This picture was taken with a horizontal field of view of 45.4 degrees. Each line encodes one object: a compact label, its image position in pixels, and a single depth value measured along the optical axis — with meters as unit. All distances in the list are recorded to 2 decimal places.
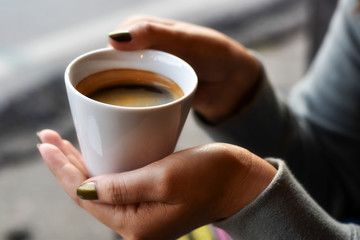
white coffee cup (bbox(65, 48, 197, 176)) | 0.44
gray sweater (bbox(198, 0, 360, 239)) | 0.78
